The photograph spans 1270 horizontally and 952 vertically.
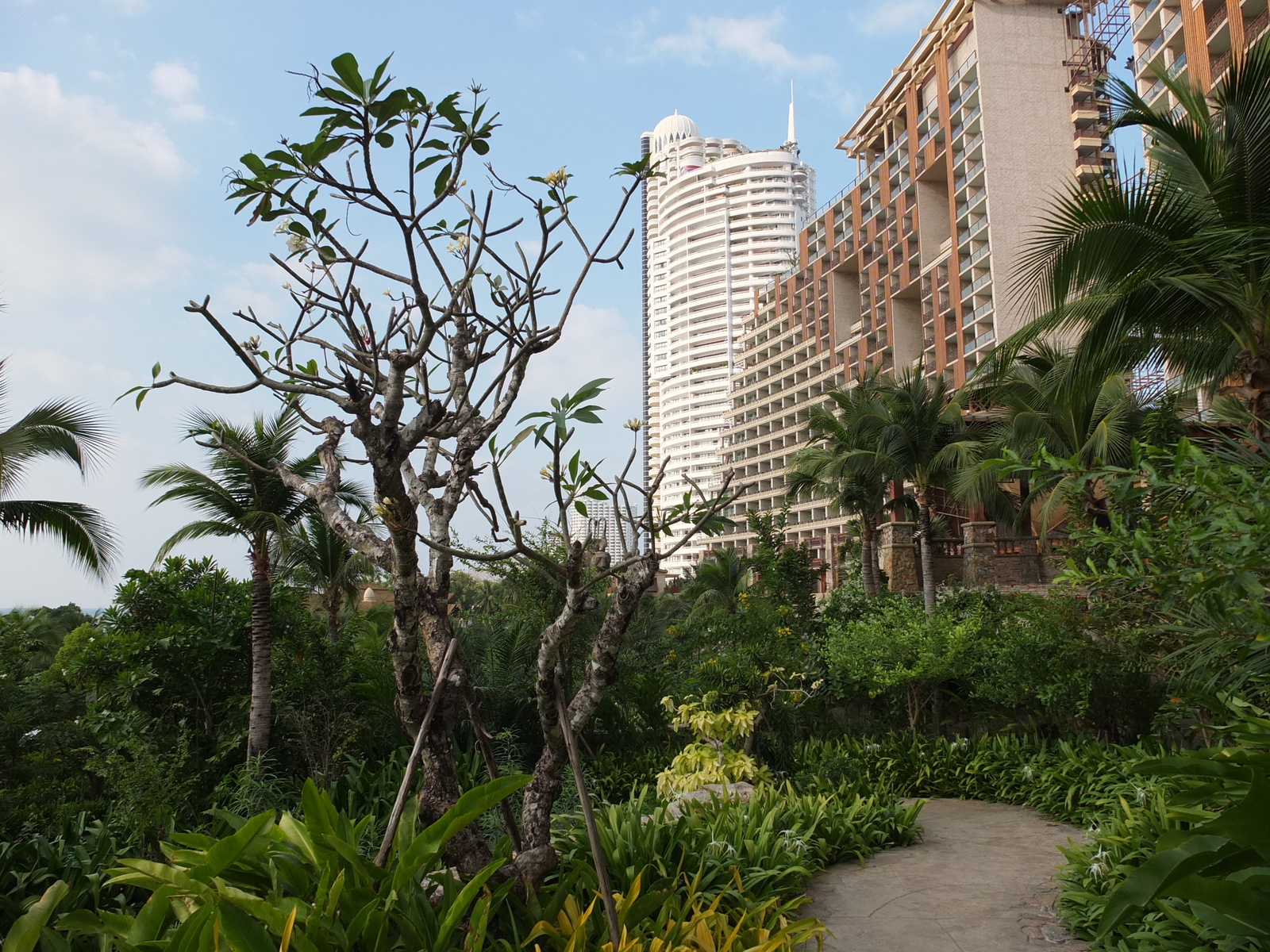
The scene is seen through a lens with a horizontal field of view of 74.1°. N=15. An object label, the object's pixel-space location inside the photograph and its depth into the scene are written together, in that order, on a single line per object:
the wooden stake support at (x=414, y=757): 3.61
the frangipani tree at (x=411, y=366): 3.28
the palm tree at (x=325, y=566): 11.79
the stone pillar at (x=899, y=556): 20.36
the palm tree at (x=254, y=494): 9.02
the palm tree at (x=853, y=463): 18.77
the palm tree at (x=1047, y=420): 13.20
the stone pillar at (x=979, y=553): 18.30
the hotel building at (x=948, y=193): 37.28
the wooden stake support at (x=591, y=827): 3.45
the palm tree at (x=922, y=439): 17.70
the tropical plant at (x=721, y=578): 23.67
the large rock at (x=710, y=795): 6.18
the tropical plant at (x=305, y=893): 3.10
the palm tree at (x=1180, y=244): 5.76
